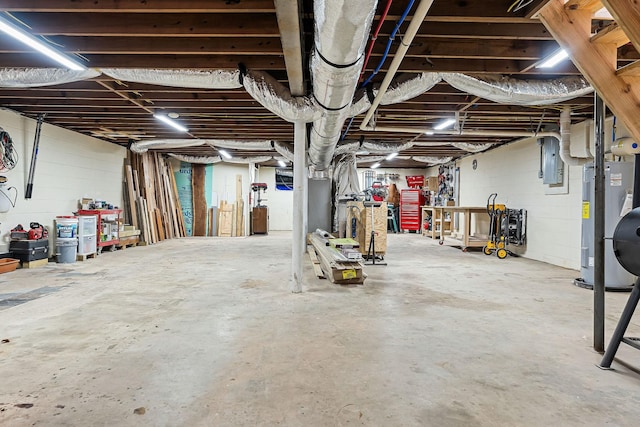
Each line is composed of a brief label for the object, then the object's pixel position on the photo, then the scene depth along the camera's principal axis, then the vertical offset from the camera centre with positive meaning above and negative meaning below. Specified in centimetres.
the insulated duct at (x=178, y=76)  370 +137
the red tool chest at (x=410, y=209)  1192 -6
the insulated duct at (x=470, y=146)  764 +134
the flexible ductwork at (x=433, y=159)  998 +138
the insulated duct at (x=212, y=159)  996 +135
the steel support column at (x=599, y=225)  240 -12
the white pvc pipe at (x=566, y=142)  514 +99
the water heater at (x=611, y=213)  426 -6
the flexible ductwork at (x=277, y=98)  380 +118
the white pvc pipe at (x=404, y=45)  219 +122
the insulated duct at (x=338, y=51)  183 +100
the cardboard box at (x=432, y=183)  1189 +83
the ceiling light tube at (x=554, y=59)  327 +142
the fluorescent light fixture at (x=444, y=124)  577 +139
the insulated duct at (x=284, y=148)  784 +131
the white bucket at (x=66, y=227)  578 -33
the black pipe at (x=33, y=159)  561 +76
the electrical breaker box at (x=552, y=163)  598 +77
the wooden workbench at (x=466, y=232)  754 -64
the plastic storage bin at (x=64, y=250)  575 -70
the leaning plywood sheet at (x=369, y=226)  592 -31
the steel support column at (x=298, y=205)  402 +3
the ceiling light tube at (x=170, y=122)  572 +145
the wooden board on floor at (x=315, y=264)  486 -87
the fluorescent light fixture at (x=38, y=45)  281 +141
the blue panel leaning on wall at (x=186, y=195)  1077 +36
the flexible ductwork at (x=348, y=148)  752 +128
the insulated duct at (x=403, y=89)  386 +132
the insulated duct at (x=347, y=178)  789 +65
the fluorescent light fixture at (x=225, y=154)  928 +144
